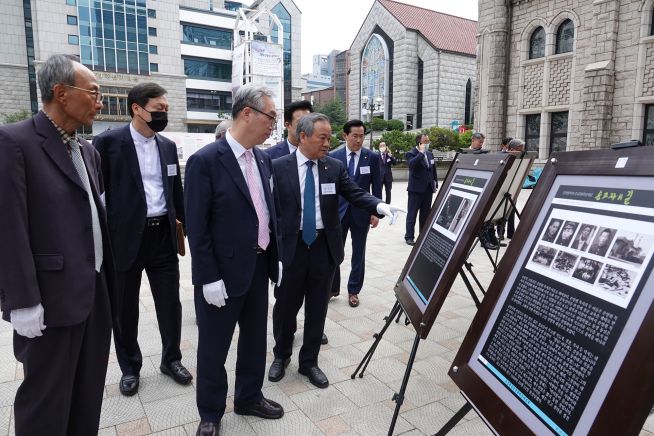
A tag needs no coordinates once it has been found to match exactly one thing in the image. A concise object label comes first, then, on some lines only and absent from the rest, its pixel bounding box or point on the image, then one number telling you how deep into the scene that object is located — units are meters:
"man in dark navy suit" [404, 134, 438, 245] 8.35
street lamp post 42.03
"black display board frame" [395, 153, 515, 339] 2.21
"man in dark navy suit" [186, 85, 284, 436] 2.48
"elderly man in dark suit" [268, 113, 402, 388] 3.23
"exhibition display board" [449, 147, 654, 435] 1.29
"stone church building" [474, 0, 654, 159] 15.10
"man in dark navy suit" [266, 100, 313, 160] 4.61
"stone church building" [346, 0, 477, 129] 43.22
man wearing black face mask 3.03
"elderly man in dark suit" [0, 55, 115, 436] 1.81
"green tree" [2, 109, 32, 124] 35.78
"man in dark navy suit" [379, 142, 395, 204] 7.87
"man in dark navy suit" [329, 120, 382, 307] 4.96
